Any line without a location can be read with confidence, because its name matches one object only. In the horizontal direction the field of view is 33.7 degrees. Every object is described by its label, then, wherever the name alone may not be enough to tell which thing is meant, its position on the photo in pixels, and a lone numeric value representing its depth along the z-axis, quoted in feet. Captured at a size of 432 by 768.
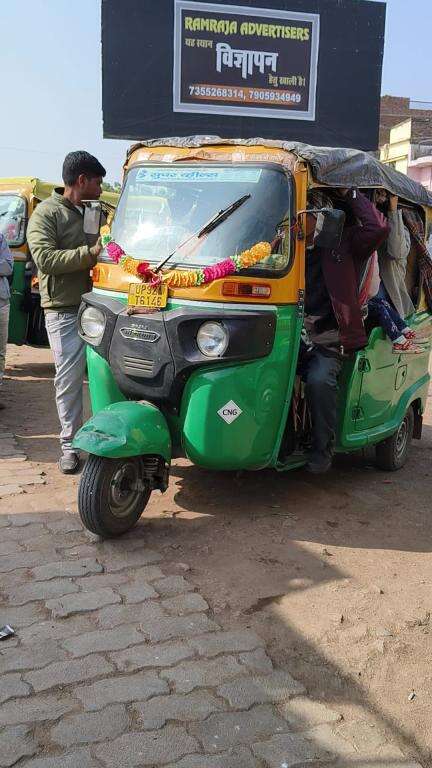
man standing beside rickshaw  16.60
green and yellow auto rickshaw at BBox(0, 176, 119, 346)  27.61
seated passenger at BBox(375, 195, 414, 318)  16.83
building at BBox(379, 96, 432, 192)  98.48
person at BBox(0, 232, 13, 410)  21.72
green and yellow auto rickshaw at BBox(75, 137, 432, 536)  12.98
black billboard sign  41.45
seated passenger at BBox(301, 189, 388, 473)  14.69
